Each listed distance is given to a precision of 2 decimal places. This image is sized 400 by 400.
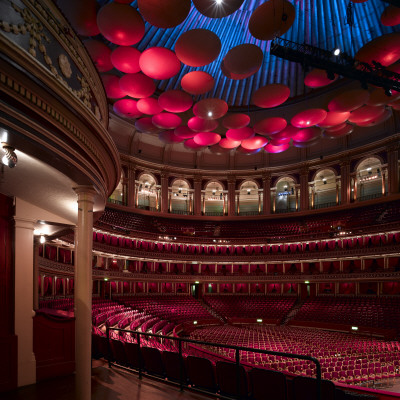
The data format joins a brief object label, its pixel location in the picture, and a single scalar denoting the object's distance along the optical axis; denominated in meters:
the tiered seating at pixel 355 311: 21.44
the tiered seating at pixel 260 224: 27.14
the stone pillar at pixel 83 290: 4.80
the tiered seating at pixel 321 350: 11.06
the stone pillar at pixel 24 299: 5.86
